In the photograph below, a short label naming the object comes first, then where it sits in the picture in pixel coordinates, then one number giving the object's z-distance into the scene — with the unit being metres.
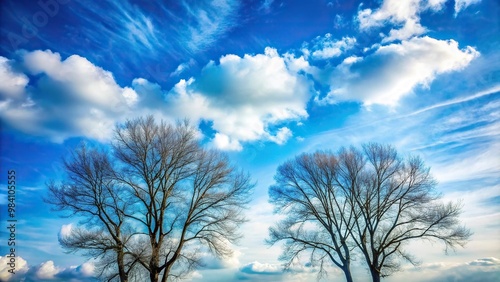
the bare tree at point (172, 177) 18.12
